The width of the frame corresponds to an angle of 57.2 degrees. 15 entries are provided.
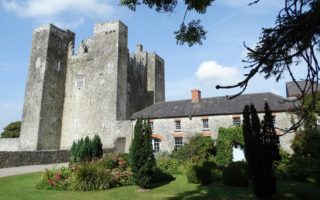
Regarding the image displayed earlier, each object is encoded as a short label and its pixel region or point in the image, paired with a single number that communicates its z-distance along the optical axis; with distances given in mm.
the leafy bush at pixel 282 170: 17688
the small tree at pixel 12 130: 57969
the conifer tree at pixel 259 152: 11516
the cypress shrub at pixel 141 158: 14109
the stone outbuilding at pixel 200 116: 28953
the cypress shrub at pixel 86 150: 18828
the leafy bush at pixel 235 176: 15204
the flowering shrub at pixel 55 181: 14920
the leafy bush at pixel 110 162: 17745
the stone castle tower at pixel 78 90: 37031
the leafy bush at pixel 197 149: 26773
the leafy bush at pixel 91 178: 14594
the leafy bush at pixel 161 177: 17328
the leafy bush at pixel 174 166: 21141
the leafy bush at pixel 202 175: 16125
